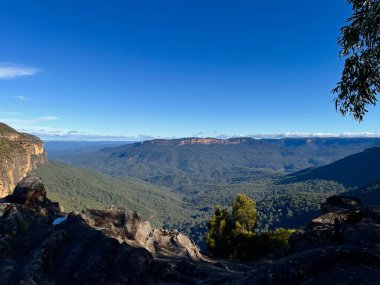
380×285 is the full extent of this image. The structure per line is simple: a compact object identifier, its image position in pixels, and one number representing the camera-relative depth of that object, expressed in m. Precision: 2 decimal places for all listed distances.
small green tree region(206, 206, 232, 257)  54.95
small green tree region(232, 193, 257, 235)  58.97
